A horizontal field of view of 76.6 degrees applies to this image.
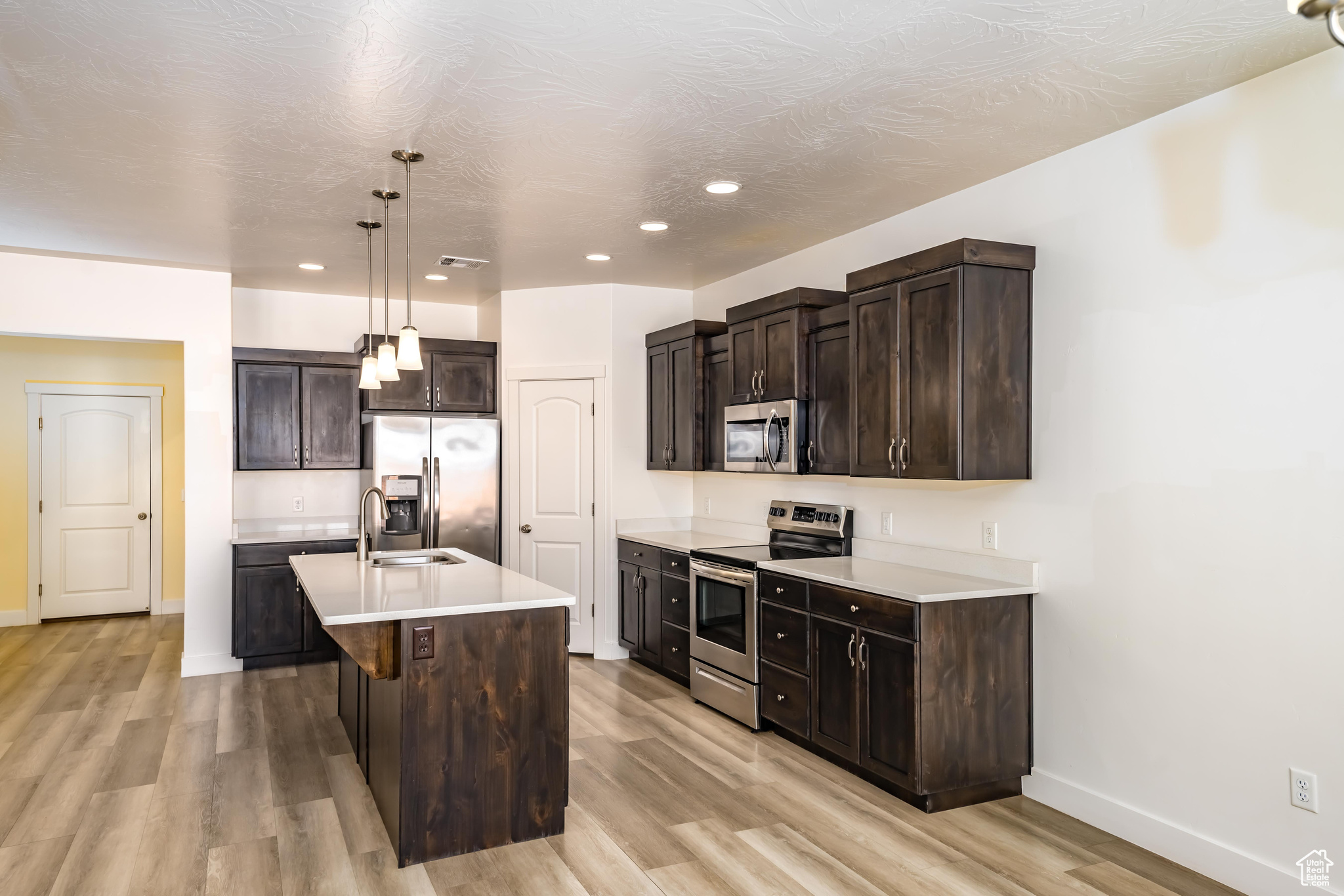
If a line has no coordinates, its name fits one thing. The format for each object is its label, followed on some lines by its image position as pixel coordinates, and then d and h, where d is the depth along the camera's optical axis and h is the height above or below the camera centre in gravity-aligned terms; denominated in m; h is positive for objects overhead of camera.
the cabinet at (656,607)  5.05 -0.95
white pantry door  5.92 -0.24
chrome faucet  3.96 -0.41
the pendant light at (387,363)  3.45 +0.38
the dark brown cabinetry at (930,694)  3.24 -0.95
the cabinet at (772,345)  4.36 +0.61
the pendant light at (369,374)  3.60 +0.36
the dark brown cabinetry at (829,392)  4.16 +0.33
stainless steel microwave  4.39 +0.11
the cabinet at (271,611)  5.48 -1.00
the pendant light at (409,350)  3.17 +0.40
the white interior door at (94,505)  7.07 -0.40
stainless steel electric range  4.31 -0.77
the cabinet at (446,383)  5.95 +0.53
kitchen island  2.92 -0.89
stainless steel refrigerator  5.66 -0.15
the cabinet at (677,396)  5.36 +0.40
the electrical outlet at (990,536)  3.61 -0.34
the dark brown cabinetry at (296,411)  5.79 +0.33
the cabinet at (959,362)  3.29 +0.37
